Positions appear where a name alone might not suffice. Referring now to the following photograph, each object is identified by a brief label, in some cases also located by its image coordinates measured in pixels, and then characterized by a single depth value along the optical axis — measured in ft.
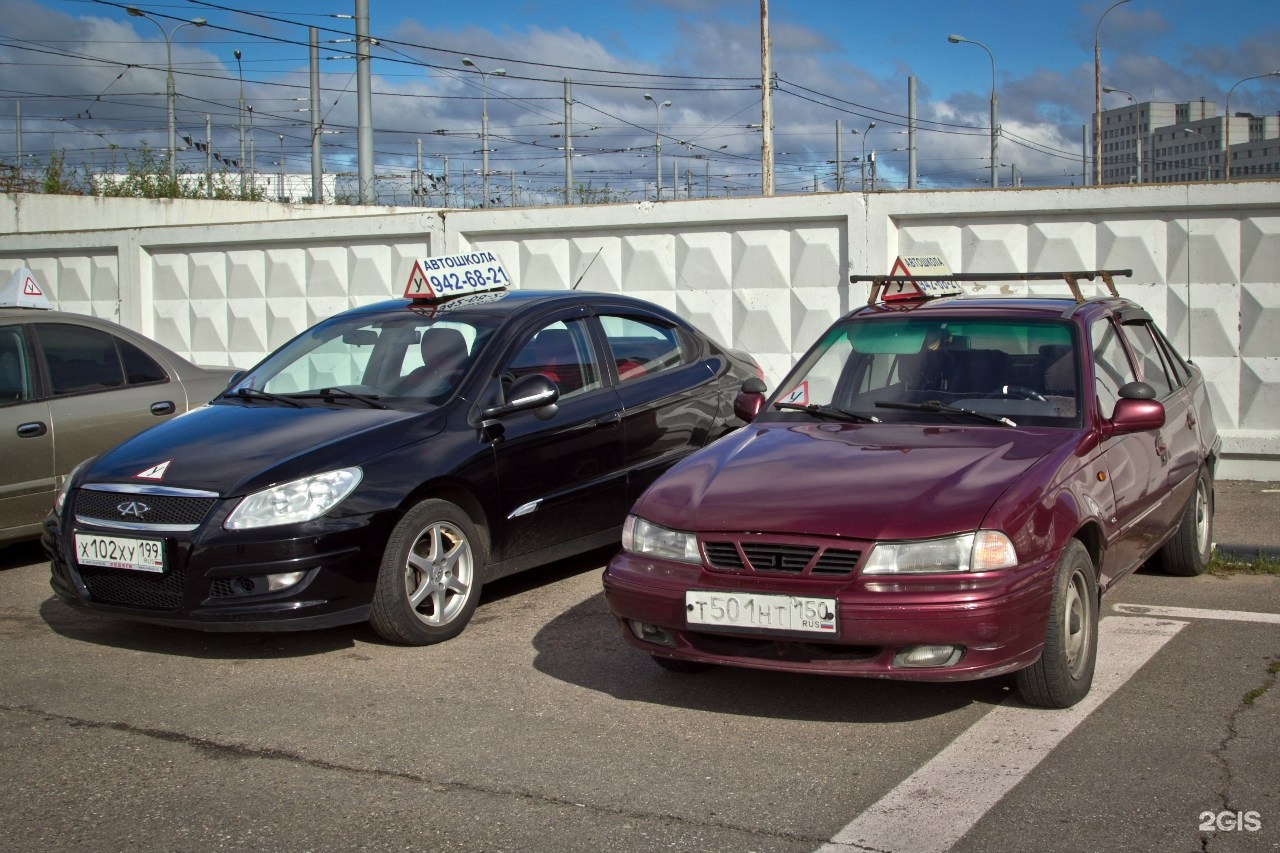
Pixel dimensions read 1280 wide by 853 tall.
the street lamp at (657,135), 144.05
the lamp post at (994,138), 125.10
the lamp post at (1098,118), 123.75
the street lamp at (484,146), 110.17
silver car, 24.66
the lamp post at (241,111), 119.75
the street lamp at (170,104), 88.79
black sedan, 17.87
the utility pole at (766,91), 92.97
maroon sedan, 14.19
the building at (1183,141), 356.79
